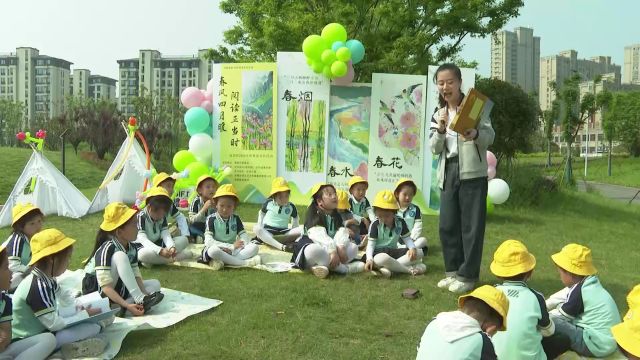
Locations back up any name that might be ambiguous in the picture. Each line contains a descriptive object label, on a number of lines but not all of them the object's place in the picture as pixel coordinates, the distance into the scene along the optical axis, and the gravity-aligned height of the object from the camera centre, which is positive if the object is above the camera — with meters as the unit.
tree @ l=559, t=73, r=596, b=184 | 22.30 +2.23
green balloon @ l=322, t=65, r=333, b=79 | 9.64 +1.49
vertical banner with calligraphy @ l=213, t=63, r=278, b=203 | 10.21 +0.56
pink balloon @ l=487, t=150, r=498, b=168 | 9.61 +0.01
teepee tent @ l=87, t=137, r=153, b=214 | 10.09 -0.38
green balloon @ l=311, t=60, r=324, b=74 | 9.67 +1.58
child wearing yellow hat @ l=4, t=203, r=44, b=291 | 4.47 -0.64
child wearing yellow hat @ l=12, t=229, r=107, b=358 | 3.29 -0.87
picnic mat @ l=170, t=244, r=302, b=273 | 5.89 -1.13
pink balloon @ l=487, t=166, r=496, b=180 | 9.66 -0.18
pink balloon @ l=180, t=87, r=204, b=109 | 10.37 +1.09
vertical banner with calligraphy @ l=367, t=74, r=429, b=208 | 9.97 +0.59
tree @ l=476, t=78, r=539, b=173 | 14.94 +1.21
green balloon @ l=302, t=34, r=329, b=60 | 9.53 +1.90
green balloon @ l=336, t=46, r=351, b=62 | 9.31 +1.72
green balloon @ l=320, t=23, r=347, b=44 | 9.45 +2.09
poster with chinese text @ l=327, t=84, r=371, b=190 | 10.09 +0.67
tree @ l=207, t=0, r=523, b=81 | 13.72 +3.46
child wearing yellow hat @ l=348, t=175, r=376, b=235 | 7.23 -0.57
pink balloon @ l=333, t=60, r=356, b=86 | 9.80 +1.41
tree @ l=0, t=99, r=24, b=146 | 39.03 +2.42
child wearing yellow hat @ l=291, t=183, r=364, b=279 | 5.66 -0.86
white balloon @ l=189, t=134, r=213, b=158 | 10.08 +0.22
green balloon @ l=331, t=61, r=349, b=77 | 9.43 +1.51
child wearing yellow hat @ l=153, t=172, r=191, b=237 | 6.76 -0.73
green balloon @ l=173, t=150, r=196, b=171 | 10.05 -0.05
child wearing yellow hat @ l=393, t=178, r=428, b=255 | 6.81 -0.61
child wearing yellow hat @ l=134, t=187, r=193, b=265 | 5.77 -0.78
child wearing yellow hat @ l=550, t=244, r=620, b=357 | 3.35 -0.89
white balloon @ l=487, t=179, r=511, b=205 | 9.30 -0.49
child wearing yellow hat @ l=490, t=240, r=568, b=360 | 3.00 -0.81
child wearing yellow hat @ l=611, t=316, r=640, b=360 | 2.30 -0.72
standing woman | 5.00 -0.18
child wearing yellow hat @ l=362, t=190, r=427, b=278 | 5.67 -0.88
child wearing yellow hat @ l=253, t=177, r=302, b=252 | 7.14 -0.77
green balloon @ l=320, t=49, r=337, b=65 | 9.45 +1.71
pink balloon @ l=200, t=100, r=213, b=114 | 10.45 +0.96
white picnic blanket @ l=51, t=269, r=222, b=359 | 3.68 -1.18
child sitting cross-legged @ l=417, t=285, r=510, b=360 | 2.35 -0.72
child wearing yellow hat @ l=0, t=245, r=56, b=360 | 2.98 -1.05
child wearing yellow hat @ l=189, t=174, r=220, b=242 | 7.25 -0.64
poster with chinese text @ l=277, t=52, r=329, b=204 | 10.07 +0.62
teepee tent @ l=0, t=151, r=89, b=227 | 9.33 -0.59
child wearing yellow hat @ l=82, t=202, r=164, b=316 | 4.12 -0.81
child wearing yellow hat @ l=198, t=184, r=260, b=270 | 5.92 -0.88
